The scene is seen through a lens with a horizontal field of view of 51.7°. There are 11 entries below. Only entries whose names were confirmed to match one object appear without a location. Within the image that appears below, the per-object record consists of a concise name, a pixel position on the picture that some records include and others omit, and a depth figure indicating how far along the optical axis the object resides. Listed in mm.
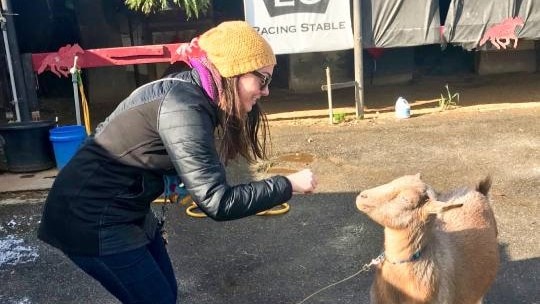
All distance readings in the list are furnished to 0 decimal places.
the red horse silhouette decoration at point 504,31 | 9992
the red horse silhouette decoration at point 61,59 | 8719
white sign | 9641
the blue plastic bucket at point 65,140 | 7441
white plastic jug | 10008
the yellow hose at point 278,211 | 5863
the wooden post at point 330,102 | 9732
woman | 2260
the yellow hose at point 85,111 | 7832
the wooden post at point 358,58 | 9719
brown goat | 3021
